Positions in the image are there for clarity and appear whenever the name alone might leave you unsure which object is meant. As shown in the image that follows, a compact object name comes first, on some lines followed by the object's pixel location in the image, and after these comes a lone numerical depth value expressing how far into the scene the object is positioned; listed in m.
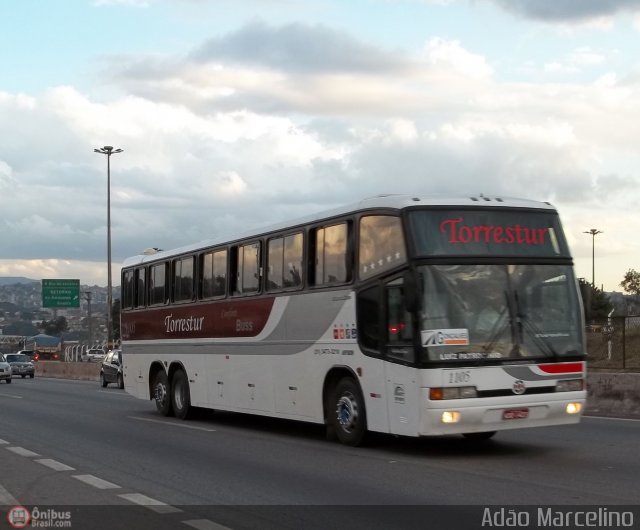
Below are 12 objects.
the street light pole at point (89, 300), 69.69
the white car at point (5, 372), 44.88
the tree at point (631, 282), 102.44
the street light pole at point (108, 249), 58.09
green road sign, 71.12
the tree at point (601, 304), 79.22
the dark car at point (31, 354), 62.54
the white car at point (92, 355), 63.53
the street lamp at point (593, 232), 106.56
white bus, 12.26
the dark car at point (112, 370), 40.22
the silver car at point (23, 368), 54.34
